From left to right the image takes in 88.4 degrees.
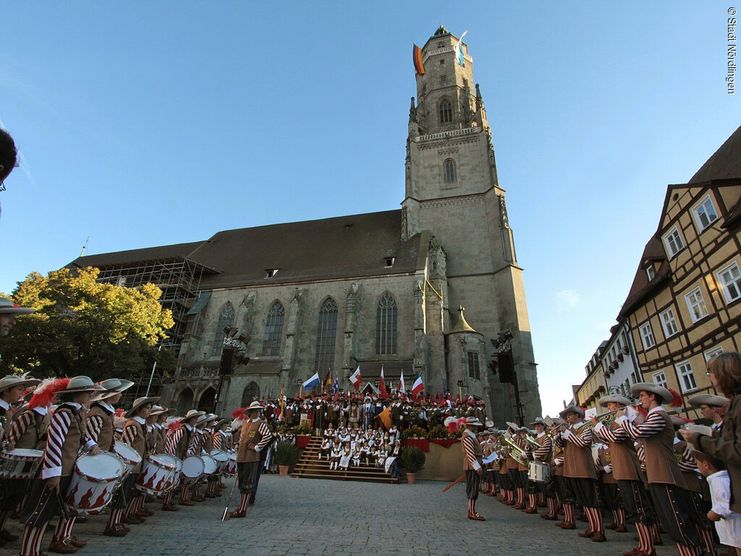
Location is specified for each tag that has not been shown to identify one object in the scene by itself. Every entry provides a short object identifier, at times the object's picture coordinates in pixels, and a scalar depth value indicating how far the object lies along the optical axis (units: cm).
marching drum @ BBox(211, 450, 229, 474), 885
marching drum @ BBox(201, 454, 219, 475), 758
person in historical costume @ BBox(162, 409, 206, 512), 691
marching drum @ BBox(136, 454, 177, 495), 568
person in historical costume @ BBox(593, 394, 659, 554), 468
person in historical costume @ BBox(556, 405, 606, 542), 567
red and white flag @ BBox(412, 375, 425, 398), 1798
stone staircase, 1366
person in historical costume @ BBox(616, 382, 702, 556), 397
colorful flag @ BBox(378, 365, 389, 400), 1787
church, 2377
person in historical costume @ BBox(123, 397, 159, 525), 572
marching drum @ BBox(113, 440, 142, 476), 502
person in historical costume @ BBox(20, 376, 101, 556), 373
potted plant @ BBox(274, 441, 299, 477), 1444
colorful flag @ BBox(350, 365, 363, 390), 1989
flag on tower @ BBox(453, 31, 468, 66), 3909
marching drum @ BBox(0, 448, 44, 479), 403
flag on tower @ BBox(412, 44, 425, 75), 3975
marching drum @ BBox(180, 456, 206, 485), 705
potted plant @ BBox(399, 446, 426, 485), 1369
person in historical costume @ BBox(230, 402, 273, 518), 670
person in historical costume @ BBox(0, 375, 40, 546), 398
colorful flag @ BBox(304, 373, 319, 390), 1933
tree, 1956
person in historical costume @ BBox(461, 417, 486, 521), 707
